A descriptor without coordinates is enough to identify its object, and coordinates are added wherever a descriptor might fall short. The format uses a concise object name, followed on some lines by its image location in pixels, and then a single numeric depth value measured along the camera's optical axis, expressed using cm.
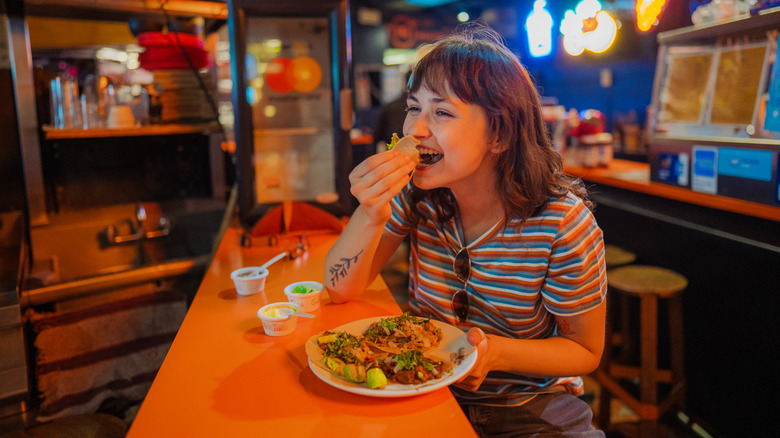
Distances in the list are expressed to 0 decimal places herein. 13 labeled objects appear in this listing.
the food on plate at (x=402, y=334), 133
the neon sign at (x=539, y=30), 644
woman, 148
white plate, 115
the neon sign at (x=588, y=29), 512
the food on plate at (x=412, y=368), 120
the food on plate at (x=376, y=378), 117
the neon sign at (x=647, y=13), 372
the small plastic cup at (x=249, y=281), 185
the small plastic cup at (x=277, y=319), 152
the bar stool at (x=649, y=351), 265
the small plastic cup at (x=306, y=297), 167
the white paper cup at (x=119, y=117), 264
